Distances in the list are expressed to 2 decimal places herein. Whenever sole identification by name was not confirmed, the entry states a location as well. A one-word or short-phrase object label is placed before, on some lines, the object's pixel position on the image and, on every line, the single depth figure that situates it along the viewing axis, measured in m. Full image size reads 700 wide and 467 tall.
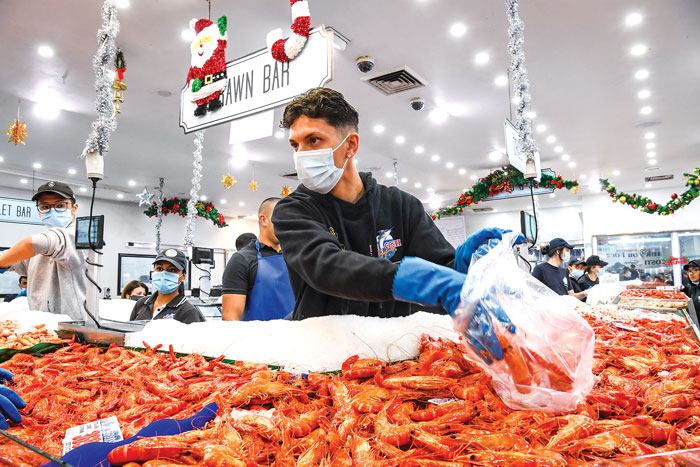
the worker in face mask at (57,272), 2.97
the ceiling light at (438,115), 7.23
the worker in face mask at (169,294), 3.15
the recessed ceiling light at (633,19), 4.63
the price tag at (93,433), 0.83
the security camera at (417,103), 6.71
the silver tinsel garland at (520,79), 4.11
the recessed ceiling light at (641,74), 5.94
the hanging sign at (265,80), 2.32
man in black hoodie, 1.08
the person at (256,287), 2.90
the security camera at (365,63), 5.40
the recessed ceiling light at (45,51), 4.92
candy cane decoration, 2.37
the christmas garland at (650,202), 8.86
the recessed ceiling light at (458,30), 4.73
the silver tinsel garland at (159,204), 11.75
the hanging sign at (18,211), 10.64
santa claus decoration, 2.79
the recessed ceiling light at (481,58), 5.39
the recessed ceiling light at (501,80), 6.02
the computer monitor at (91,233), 2.27
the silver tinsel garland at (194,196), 7.11
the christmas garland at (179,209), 12.75
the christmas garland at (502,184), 9.28
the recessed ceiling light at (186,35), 4.66
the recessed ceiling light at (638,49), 5.29
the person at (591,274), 7.92
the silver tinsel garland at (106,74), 2.56
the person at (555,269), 6.12
